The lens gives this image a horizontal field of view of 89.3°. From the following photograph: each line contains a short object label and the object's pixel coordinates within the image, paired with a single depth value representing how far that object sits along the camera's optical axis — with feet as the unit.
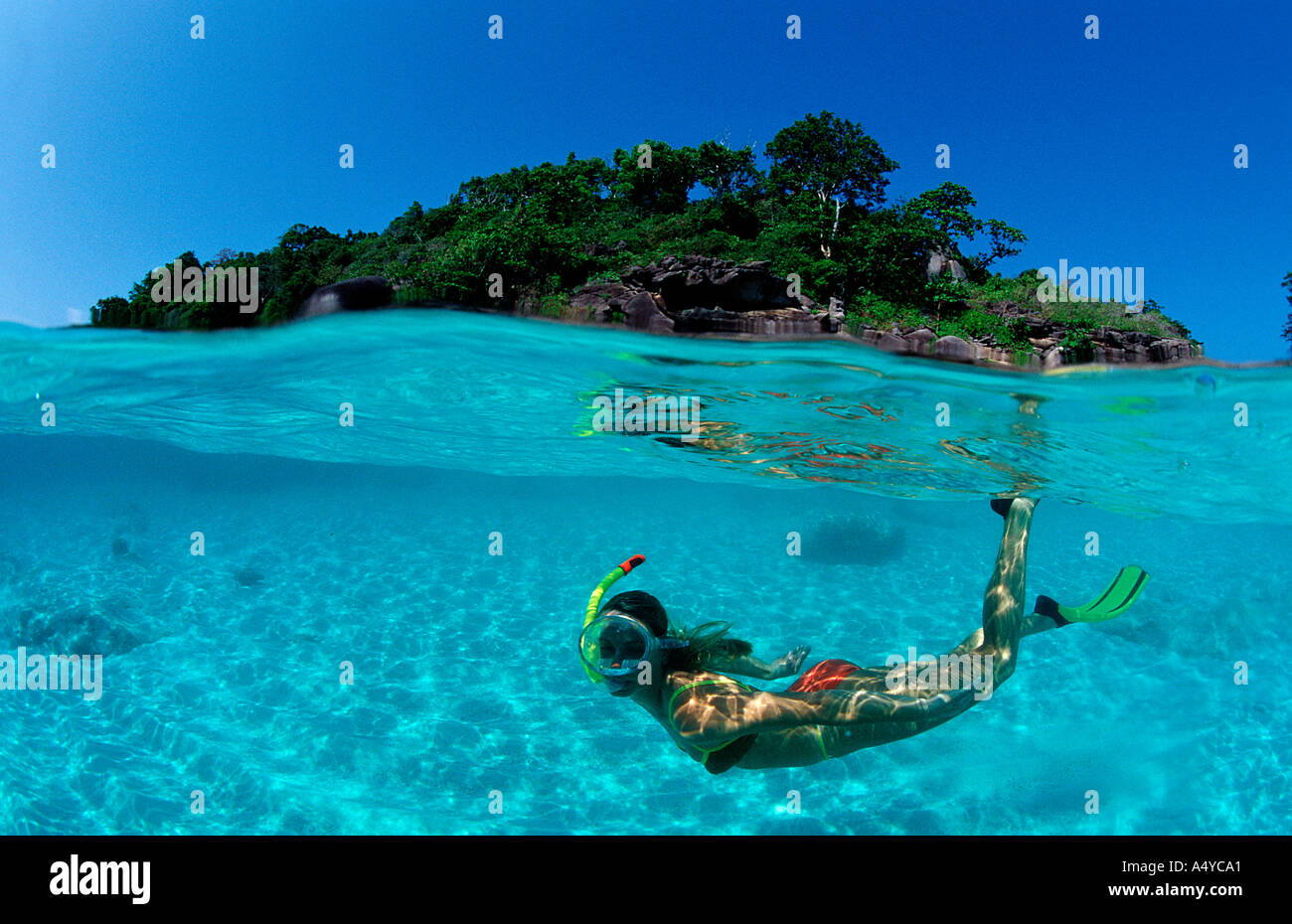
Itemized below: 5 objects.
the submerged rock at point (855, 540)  59.98
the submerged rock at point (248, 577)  49.96
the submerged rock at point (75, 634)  39.55
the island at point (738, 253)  90.74
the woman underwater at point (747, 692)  13.79
